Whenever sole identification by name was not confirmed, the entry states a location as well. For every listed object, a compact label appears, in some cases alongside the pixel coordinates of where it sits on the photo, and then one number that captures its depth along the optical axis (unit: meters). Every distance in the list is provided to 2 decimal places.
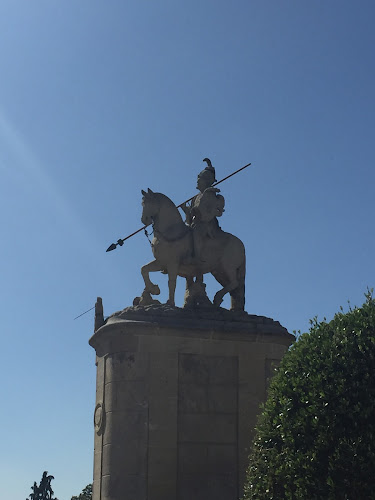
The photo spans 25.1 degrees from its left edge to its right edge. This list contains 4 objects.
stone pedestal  17.86
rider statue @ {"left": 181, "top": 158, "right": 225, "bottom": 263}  20.28
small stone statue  19.80
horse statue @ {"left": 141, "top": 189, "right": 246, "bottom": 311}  20.00
